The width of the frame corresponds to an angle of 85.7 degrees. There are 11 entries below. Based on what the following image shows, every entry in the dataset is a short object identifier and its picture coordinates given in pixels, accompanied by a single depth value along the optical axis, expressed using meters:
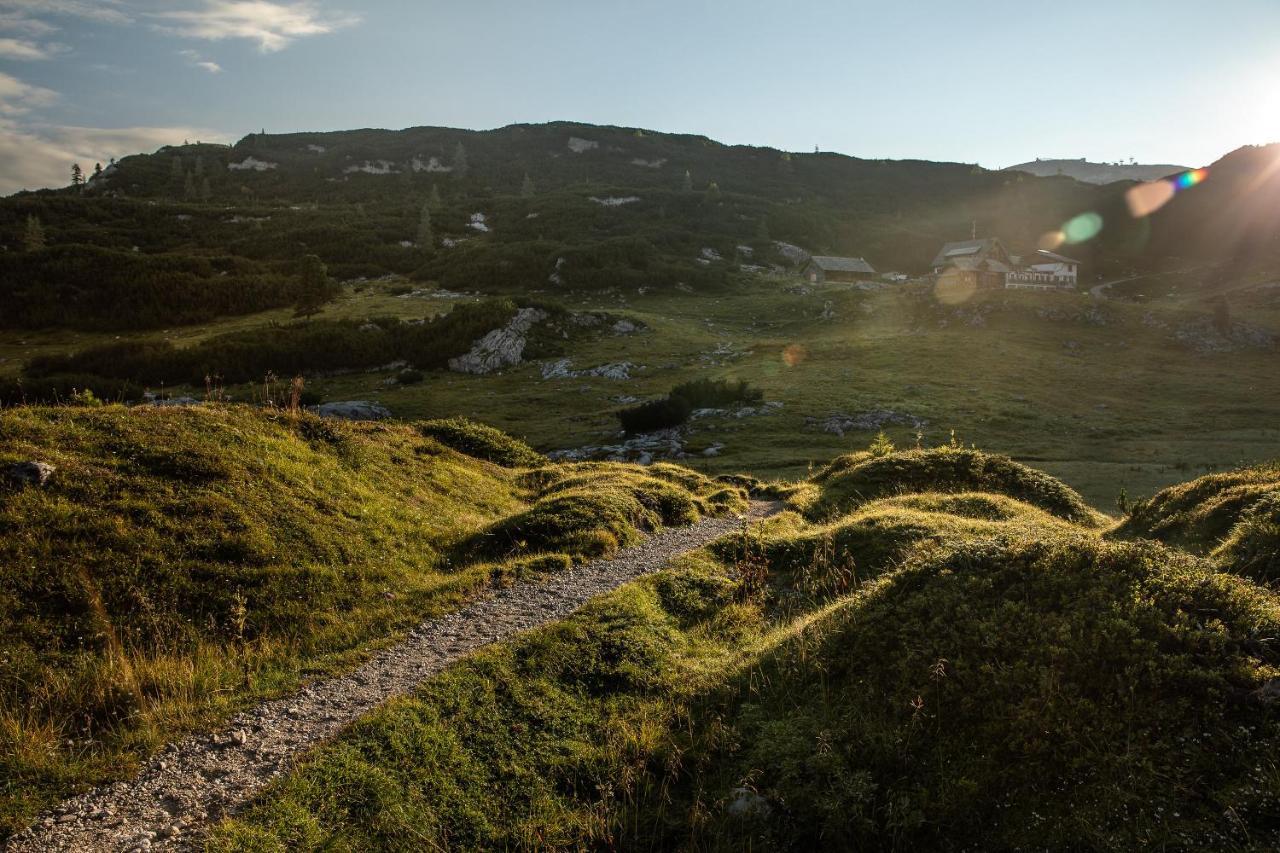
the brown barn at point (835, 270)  124.44
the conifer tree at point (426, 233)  120.00
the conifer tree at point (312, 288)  78.44
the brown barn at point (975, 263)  114.88
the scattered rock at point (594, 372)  64.75
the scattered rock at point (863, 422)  47.69
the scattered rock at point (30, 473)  11.91
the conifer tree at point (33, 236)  95.38
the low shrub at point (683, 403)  48.75
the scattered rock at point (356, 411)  47.97
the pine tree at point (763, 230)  146.62
